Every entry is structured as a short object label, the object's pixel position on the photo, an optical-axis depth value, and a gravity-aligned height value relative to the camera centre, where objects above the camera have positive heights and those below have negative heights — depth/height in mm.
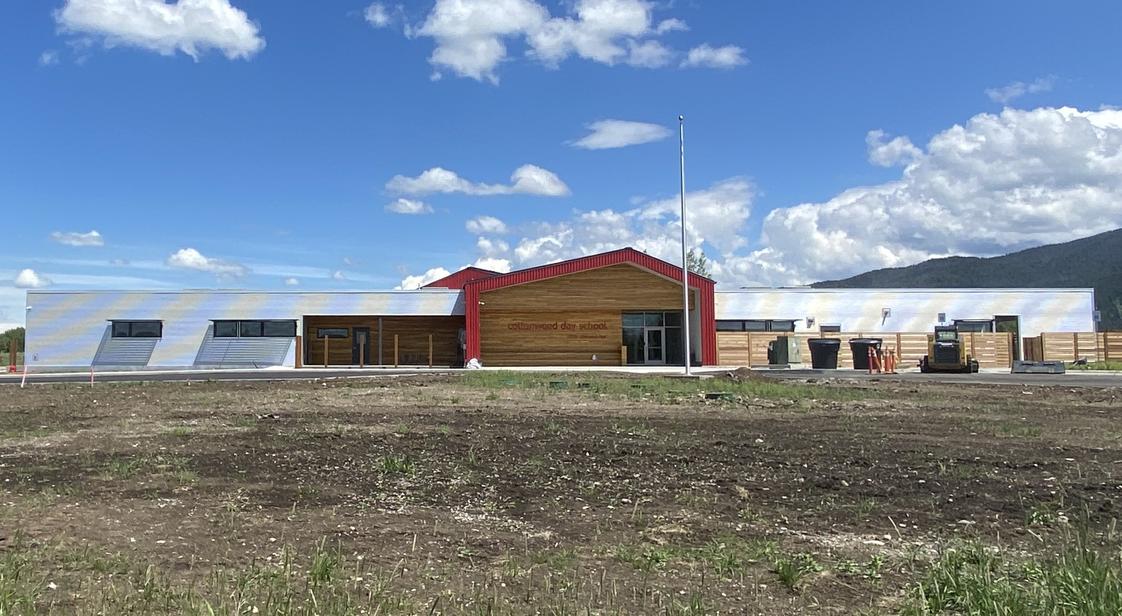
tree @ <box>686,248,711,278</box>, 90812 +10131
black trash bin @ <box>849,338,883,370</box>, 38438 +49
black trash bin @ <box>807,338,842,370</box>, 38531 -67
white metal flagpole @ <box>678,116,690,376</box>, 33844 +2425
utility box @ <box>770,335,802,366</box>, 39219 +61
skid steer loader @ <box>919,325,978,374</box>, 34969 -313
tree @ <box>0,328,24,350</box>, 64750 +2101
